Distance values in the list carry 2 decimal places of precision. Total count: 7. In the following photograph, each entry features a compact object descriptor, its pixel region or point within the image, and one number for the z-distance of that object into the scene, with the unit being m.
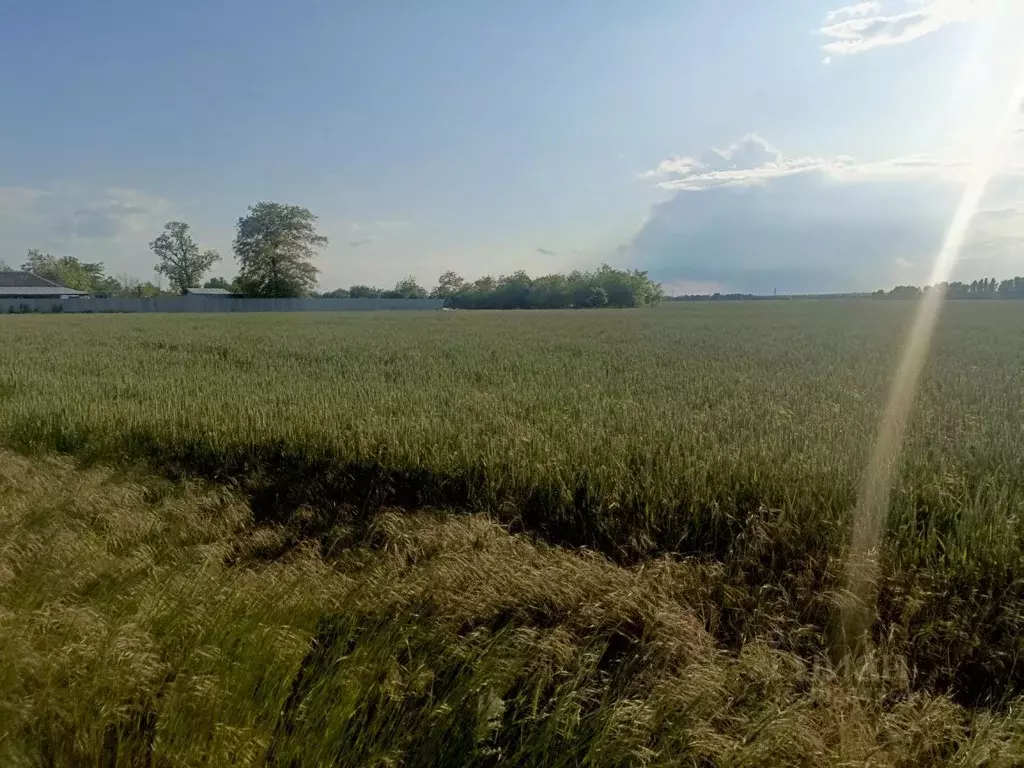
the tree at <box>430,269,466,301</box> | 132.71
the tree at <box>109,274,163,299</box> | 98.88
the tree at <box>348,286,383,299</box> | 101.36
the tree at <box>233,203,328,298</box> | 80.31
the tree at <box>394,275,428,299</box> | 110.56
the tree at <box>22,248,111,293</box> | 102.62
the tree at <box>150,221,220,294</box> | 99.81
